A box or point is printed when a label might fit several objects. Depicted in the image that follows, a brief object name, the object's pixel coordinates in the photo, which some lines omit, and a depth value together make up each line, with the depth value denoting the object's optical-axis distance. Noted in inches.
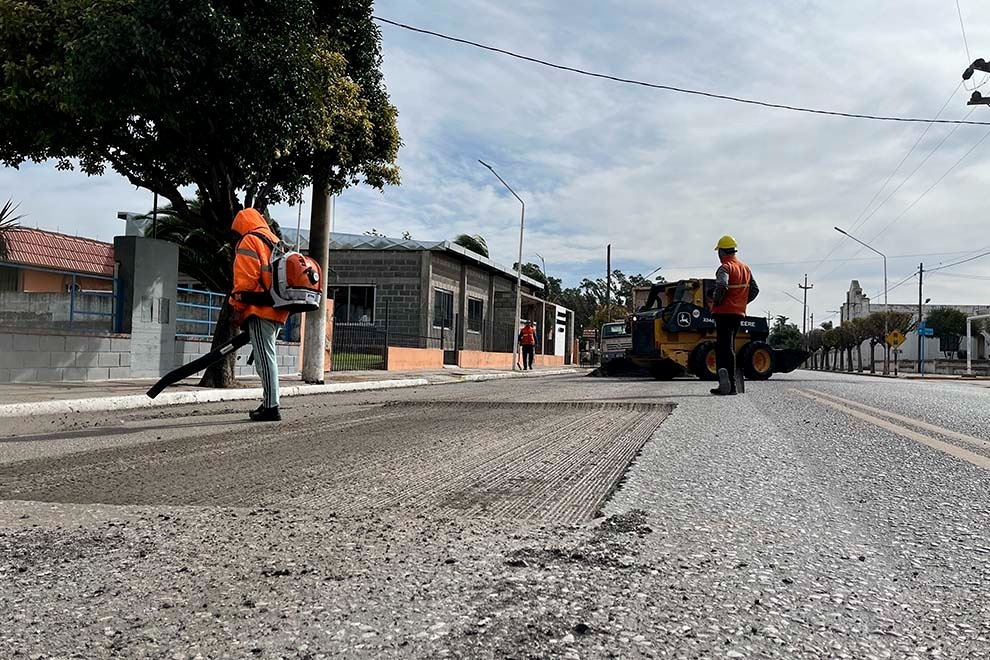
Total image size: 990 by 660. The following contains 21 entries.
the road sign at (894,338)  2035.1
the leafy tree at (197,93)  384.8
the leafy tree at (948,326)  3297.2
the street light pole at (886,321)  2559.1
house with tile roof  464.8
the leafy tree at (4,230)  489.6
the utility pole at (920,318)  2104.0
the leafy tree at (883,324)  2541.8
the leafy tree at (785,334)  4810.3
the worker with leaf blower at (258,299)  257.8
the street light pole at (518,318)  1173.7
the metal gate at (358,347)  853.8
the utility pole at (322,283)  536.4
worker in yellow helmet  422.9
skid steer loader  663.1
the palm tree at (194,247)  778.2
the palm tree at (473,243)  1749.5
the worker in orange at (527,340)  1181.7
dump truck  875.6
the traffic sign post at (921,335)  2103.6
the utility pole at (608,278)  2351.1
